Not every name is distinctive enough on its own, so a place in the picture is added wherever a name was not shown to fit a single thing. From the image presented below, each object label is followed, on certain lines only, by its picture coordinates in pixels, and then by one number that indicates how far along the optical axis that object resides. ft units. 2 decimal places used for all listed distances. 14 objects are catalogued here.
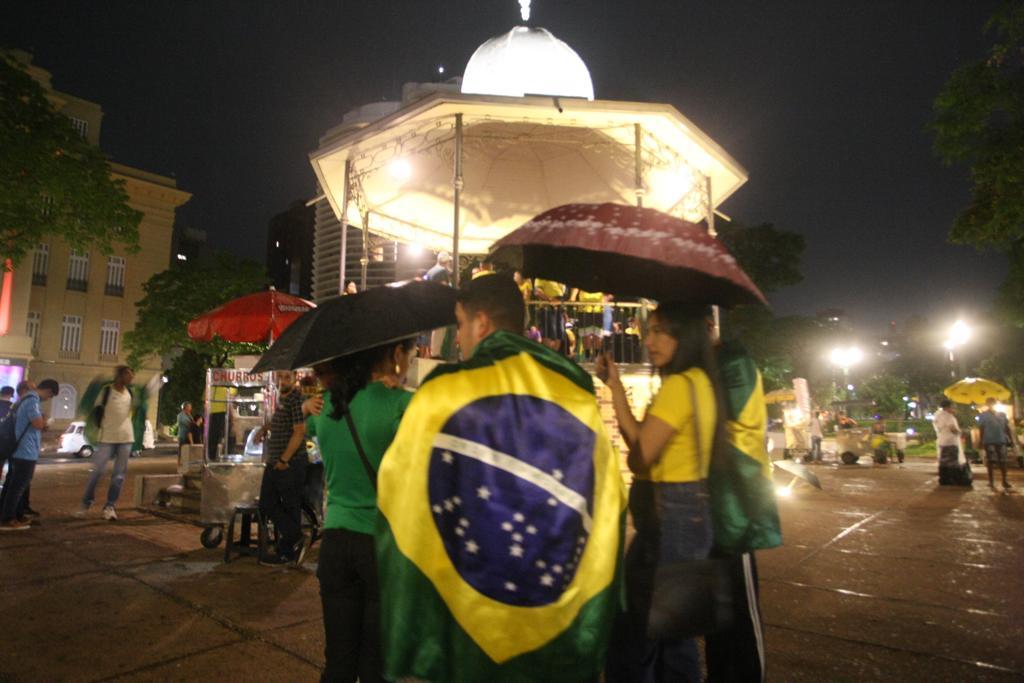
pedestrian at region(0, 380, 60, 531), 25.94
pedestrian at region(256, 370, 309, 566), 20.54
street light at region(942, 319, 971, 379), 73.97
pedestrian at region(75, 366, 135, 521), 29.09
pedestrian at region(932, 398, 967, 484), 46.37
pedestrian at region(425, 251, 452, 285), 34.58
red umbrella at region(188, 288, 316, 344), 31.83
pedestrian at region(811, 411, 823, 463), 77.98
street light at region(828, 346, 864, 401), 90.84
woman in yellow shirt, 7.76
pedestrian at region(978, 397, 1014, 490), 43.50
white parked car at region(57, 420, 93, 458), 80.59
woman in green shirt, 8.24
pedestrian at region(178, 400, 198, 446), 53.16
